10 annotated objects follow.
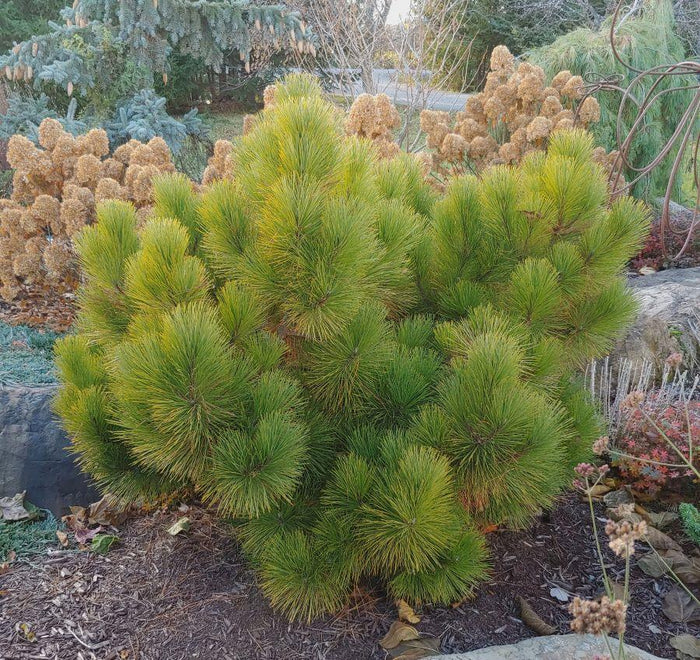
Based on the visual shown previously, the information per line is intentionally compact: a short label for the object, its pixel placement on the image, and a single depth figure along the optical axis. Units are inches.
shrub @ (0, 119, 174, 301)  164.9
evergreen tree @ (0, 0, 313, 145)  297.1
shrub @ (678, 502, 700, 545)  89.5
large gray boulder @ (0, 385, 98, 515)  107.0
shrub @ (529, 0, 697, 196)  282.4
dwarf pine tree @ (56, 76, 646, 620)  68.0
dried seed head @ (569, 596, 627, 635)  44.8
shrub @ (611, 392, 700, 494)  107.7
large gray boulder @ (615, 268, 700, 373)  150.6
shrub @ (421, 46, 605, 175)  194.7
